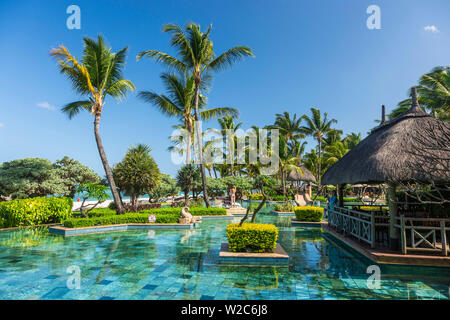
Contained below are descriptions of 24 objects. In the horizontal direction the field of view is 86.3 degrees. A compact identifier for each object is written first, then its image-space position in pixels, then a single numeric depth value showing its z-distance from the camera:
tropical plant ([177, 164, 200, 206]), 19.39
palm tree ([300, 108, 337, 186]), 34.38
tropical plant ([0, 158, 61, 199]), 14.87
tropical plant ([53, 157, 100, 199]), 16.56
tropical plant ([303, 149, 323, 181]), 32.59
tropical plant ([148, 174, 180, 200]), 23.49
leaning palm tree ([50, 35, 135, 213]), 12.84
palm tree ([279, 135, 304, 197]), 20.12
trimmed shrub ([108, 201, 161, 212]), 17.39
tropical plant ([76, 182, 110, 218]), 12.89
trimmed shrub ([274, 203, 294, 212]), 18.34
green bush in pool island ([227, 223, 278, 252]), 7.10
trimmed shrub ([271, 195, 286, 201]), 28.00
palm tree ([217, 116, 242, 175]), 31.34
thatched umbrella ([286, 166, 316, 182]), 28.30
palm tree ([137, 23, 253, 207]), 15.61
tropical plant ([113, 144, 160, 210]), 17.61
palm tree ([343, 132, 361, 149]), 38.68
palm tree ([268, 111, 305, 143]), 36.16
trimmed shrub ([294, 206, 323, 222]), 13.70
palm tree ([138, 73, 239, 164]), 17.44
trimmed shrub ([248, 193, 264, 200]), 30.67
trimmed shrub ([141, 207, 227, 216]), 15.24
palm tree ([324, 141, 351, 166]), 31.07
